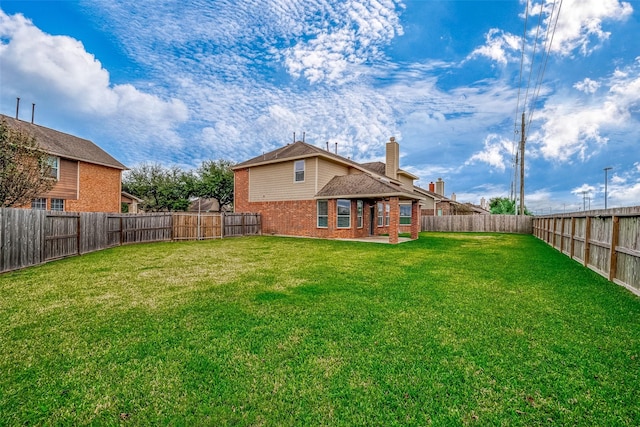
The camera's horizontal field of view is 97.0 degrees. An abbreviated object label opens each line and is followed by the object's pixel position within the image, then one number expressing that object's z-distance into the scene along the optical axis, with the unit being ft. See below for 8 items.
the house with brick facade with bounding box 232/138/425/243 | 53.47
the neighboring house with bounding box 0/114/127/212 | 52.75
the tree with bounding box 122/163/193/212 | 117.91
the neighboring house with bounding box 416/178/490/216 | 94.26
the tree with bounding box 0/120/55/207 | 33.76
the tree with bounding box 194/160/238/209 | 115.62
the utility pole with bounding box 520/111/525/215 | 75.00
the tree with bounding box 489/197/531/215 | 107.11
